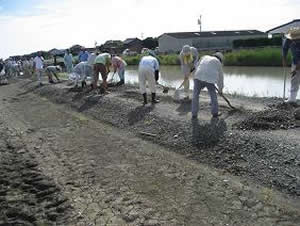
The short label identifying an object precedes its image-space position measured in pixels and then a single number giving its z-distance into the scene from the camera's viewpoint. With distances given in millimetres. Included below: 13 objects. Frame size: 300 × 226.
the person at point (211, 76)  5874
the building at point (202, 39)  48141
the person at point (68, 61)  17041
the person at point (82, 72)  12371
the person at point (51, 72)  16271
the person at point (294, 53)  6329
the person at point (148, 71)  7869
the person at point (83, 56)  14425
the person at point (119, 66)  12351
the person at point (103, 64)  10298
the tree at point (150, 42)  56687
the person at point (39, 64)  15965
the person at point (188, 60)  7874
